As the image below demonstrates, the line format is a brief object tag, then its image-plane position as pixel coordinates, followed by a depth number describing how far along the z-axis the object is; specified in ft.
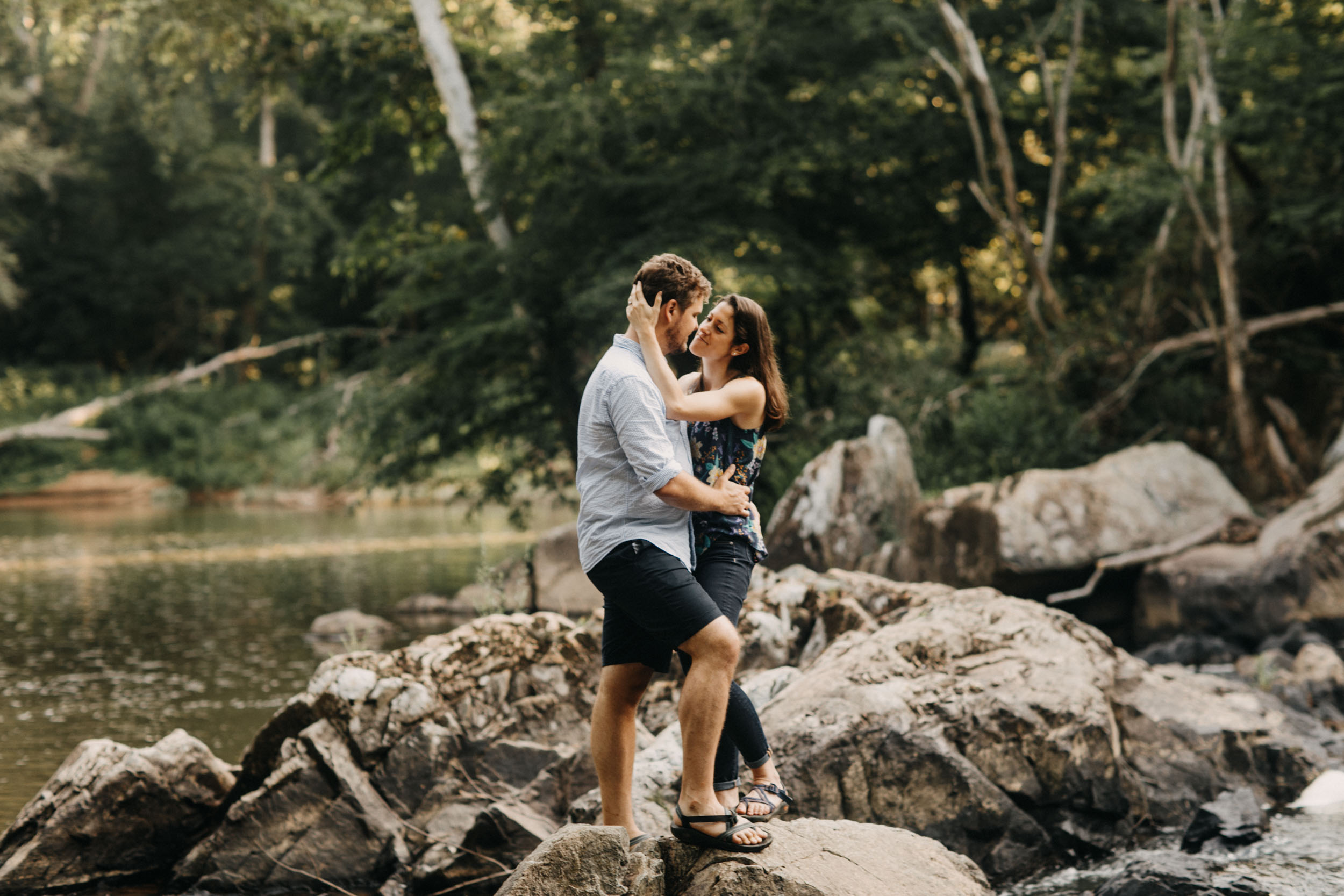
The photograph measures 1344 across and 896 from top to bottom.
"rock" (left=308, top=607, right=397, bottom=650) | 36.40
